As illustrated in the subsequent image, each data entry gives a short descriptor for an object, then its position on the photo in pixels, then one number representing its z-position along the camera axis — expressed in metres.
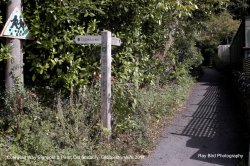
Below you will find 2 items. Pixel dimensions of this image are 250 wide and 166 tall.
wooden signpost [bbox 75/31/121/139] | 5.91
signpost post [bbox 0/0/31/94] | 6.08
